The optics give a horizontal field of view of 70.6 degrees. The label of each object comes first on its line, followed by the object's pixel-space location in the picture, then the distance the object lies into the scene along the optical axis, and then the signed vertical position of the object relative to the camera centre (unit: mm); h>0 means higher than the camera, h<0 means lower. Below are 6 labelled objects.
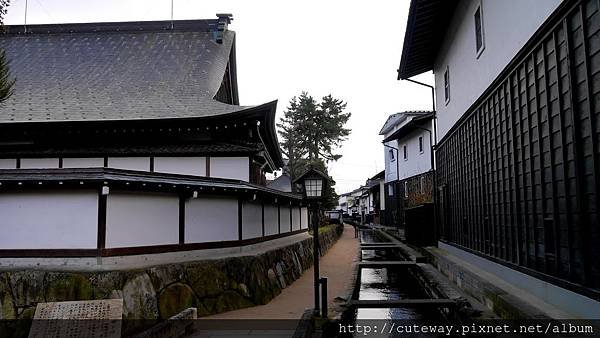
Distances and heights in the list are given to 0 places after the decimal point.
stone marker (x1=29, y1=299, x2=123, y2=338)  5512 -1413
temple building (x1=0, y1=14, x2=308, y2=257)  9023 +2136
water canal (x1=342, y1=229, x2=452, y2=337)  9809 -2710
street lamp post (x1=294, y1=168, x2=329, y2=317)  9383 +533
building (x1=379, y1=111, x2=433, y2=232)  26484 +3265
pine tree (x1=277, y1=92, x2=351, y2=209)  47375 +8995
